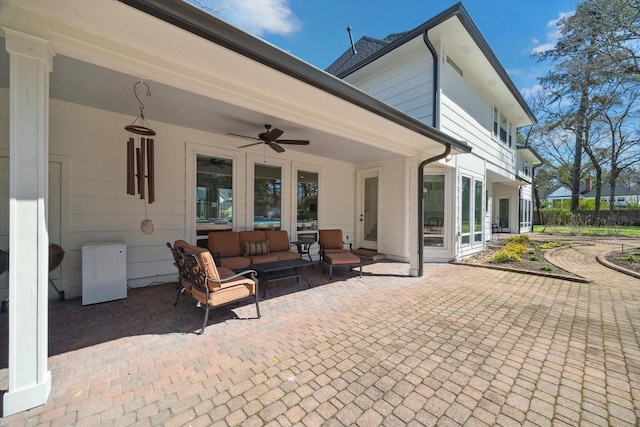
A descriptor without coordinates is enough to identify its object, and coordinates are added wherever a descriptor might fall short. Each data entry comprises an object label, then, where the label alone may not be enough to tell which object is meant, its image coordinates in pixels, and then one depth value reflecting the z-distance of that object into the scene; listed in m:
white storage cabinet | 3.75
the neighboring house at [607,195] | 31.56
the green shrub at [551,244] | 9.20
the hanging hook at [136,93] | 3.21
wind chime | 3.49
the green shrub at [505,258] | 6.81
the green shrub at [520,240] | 9.68
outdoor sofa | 4.74
